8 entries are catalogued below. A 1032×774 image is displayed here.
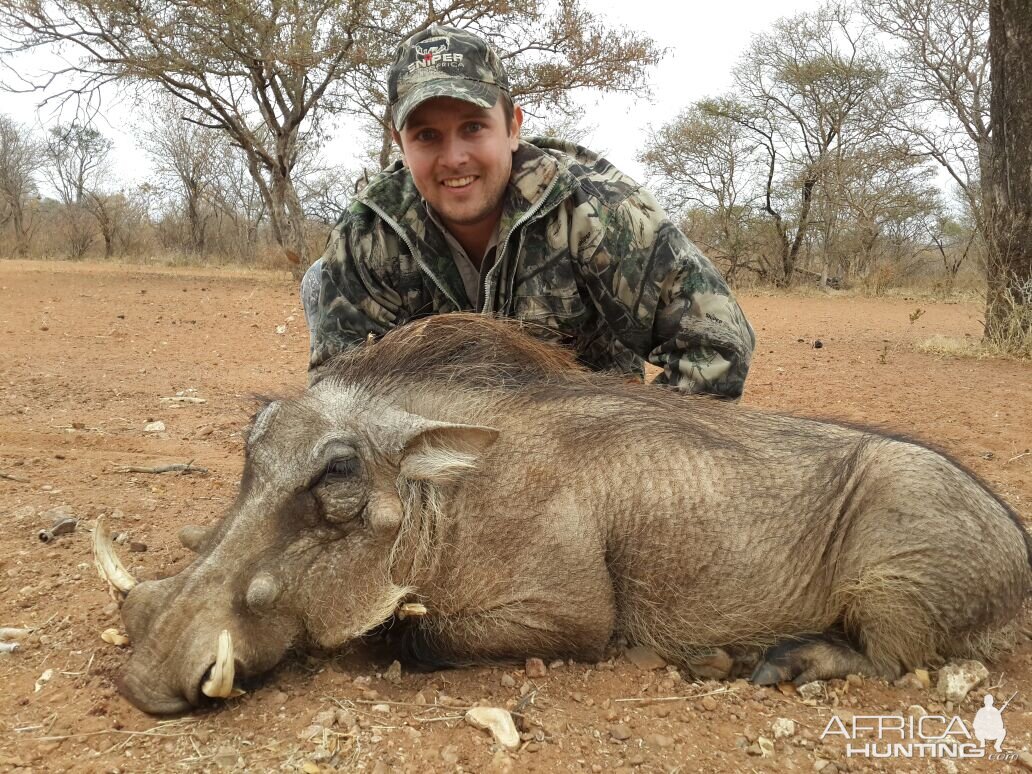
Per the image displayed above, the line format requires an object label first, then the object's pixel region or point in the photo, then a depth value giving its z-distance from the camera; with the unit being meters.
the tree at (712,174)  20.59
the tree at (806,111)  19.91
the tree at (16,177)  26.84
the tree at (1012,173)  6.36
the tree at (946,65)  18.84
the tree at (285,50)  12.51
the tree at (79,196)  21.95
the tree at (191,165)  28.19
